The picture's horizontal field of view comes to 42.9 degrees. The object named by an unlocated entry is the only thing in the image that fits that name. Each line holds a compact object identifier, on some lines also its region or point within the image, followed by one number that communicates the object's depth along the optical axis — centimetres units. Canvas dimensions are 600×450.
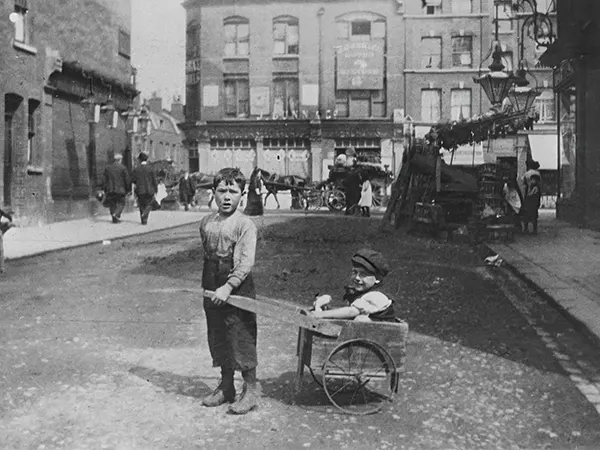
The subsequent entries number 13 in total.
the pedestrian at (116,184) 1994
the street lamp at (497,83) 1522
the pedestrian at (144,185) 1975
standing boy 447
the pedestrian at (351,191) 2630
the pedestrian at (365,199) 2636
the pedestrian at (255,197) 2339
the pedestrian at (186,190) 3257
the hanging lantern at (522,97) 1678
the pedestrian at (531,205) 1648
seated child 464
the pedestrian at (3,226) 1006
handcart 449
